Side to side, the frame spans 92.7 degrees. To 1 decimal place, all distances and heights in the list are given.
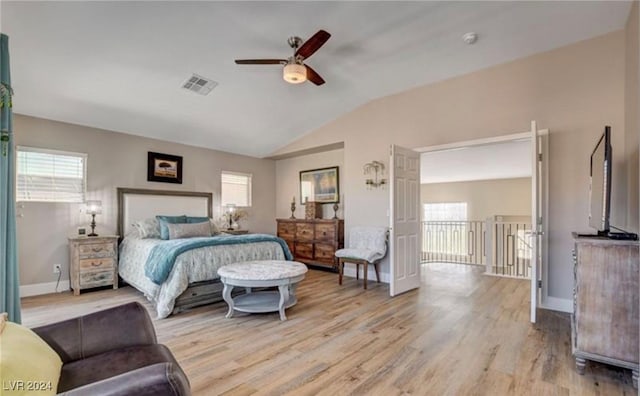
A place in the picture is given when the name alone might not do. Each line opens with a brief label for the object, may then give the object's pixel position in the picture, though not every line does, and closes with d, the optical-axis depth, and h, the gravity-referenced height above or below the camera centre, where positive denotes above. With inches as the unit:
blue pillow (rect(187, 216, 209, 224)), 205.5 -14.4
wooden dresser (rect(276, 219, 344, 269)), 223.6 -31.5
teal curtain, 79.4 -2.1
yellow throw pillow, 36.4 -22.6
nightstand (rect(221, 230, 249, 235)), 233.8 -26.2
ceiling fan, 113.6 +52.8
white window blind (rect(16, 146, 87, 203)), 162.6 +12.6
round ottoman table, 125.6 -34.3
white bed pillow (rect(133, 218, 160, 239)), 187.2 -18.8
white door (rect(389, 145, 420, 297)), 166.4 -12.9
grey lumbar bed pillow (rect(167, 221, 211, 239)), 182.4 -19.7
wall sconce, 204.1 +17.0
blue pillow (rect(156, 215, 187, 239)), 184.1 -14.8
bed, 135.0 -29.9
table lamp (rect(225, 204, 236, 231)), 249.4 -10.8
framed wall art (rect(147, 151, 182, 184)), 209.6 +21.5
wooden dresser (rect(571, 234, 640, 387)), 83.7 -29.7
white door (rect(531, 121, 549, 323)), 125.1 -5.0
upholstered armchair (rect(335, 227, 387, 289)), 183.9 -32.6
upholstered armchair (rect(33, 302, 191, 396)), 40.1 -28.5
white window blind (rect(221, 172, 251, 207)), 255.6 +8.0
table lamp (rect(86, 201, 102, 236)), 180.4 -7.1
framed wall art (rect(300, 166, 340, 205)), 246.7 +10.7
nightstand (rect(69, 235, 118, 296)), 167.0 -36.0
